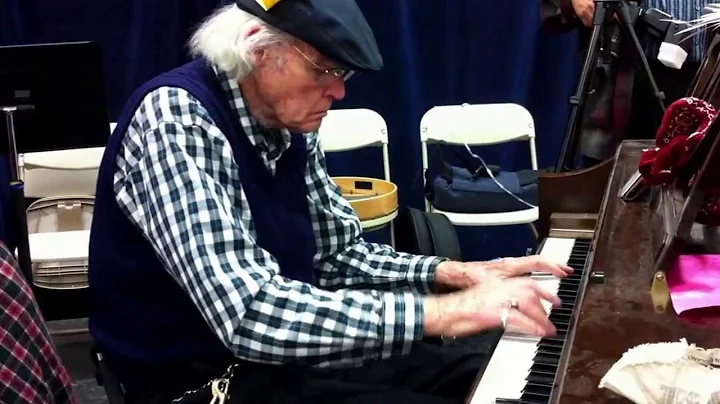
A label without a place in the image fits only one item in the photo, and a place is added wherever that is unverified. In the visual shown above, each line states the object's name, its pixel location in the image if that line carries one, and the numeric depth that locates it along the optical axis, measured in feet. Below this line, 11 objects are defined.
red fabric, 3.92
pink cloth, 3.05
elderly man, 3.51
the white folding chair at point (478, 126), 10.21
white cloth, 2.27
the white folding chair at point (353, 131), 10.06
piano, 2.78
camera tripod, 8.10
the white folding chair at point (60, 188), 9.66
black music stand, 7.79
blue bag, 9.25
